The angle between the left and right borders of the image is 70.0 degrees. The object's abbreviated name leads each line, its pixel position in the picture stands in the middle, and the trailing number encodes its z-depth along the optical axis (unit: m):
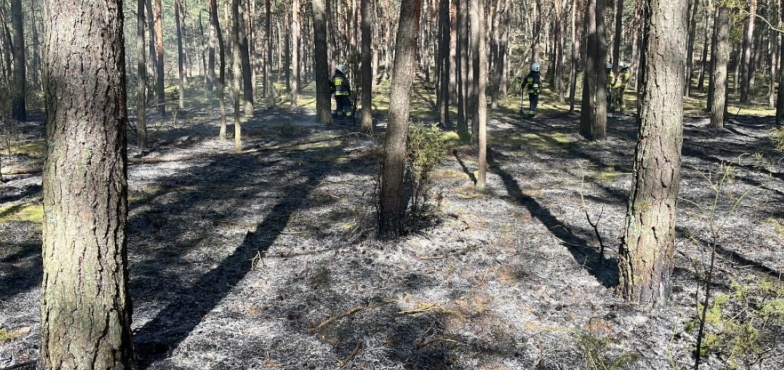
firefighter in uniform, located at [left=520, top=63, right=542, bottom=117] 20.06
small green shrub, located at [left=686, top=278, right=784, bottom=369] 3.25
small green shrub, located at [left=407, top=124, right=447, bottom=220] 7.85
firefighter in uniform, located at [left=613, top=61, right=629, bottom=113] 20.66
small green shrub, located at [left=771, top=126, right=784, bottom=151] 8.49
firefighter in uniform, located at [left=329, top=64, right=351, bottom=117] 18.64
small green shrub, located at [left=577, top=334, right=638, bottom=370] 4.20
